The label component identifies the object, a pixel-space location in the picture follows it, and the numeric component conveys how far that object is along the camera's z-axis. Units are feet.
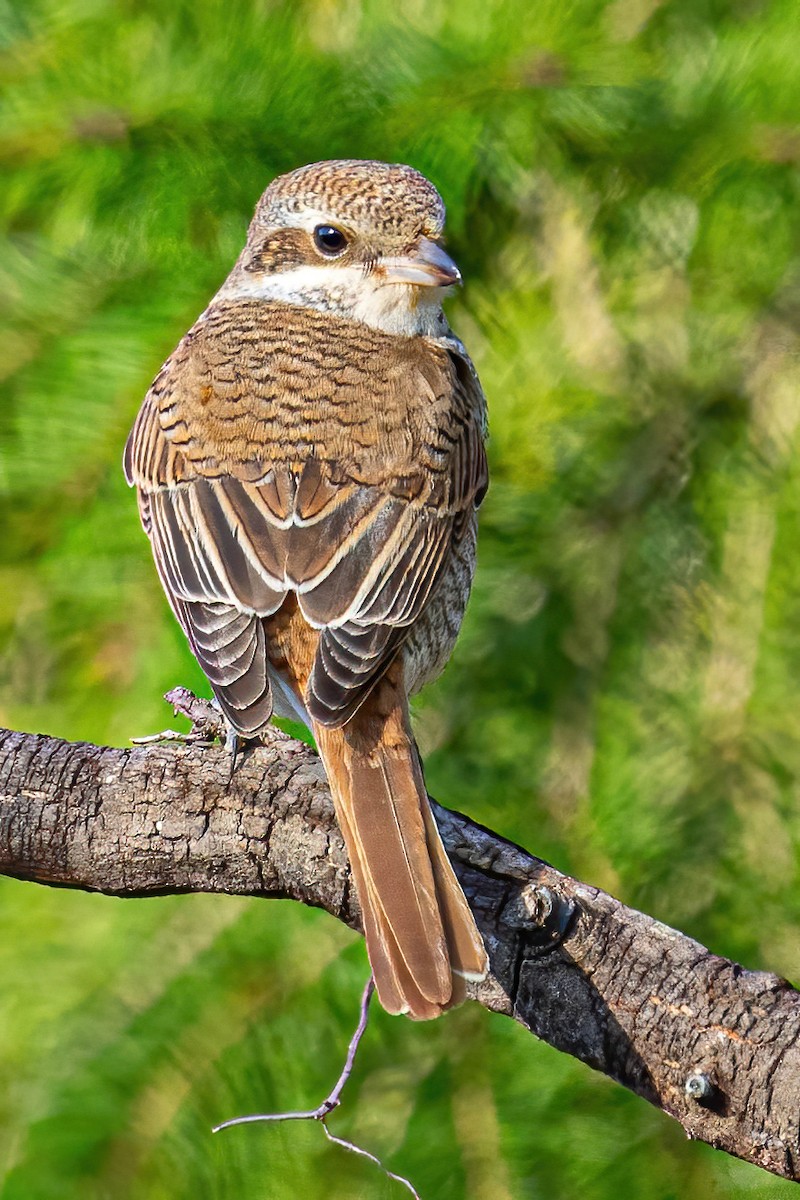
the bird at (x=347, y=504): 15.72
